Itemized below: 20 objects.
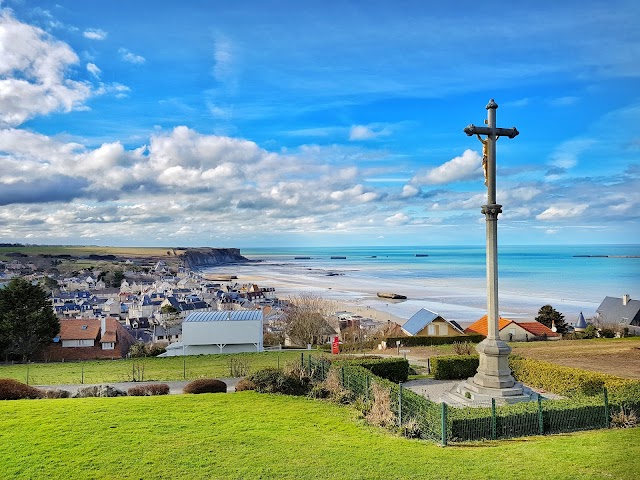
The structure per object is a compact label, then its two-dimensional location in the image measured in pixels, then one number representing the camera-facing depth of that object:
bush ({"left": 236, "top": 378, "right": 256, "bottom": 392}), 15.95
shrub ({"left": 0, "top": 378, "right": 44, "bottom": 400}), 15.56
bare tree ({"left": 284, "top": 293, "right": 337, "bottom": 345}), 42.00
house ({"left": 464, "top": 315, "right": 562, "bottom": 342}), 36.75
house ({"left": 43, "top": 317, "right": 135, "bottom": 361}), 41.53
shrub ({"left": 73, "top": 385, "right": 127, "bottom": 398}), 17.47
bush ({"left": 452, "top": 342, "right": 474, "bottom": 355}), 23.85
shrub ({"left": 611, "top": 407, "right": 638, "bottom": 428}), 11.05
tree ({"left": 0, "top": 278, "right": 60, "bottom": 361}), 37.41
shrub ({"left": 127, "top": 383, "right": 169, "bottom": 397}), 17.67
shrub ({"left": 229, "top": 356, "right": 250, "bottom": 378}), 23.23
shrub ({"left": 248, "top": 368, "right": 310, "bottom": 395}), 15.29
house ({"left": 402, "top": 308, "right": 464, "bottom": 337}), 36.75
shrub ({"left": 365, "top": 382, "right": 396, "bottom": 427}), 11.56
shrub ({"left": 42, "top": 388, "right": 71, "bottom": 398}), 17.62
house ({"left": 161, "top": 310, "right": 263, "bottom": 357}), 35.12
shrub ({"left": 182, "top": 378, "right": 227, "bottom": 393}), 17.17
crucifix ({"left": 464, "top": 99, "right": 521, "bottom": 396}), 13.67
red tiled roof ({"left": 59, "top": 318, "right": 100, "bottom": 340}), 42.12
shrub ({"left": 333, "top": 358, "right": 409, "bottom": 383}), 18.16
